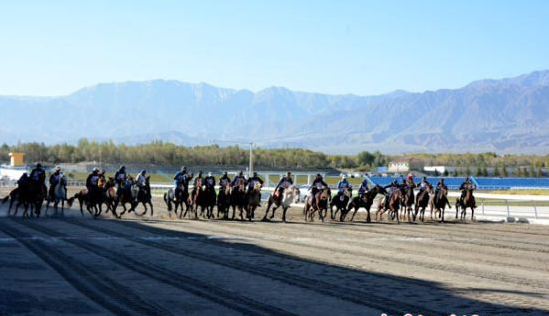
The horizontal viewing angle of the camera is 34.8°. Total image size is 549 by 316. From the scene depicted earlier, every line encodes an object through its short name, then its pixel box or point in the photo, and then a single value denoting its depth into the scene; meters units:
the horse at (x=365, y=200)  33.72
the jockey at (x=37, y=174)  31.06
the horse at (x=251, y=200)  32.75
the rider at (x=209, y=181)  32.62
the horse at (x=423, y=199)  34.50
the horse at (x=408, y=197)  34.44
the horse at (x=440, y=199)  34.84
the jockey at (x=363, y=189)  33.88
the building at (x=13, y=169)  84.09
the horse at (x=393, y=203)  33.69
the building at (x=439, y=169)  120.87
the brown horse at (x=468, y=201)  35.47
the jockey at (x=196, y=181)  32.78
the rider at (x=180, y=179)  33.41
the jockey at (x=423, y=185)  34.75
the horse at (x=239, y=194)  32.69
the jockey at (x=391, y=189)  34.08
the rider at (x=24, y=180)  30.96
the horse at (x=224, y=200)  32.91
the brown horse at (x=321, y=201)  32.41
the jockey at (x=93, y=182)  32.28
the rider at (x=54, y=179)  32.66
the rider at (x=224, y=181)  32.59
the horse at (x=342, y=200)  33.44
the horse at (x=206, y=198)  32.81
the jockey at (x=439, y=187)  34.84
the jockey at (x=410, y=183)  34.62
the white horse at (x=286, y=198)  32.75
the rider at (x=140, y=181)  32.91
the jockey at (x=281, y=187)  32.78
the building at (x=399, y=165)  121.03
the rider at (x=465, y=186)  35.62
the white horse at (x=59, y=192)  32.66
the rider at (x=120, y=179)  32.59
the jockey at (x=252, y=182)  32.53
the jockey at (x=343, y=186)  33.47
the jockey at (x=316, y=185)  32.75
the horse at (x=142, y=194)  32.91
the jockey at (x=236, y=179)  32.72
